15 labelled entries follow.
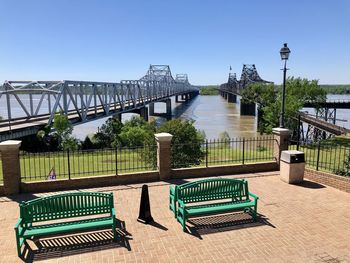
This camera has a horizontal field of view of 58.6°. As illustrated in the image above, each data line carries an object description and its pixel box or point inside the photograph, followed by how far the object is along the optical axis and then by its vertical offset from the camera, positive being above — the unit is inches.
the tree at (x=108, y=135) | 1445.6 -217.1
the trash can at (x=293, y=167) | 413.4 -99.7
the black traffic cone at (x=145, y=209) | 294.4 -111.4
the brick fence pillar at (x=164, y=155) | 420.5 -87.2
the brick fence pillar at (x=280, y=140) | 474.9 -74.0
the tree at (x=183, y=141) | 658.2 -119.9
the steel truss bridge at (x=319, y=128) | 1240.2 -150.0
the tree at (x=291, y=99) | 1360.7 -42.8
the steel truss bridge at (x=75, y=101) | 1423.1 -85.5
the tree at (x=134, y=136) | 1268.1 -188.9
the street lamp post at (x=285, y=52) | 482.0 +60.5
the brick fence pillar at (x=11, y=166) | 362.3 -88.9
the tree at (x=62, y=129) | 1341.0 -173.8
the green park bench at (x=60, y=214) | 244.8 -103.5
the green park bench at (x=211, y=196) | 285.6 -101.9
